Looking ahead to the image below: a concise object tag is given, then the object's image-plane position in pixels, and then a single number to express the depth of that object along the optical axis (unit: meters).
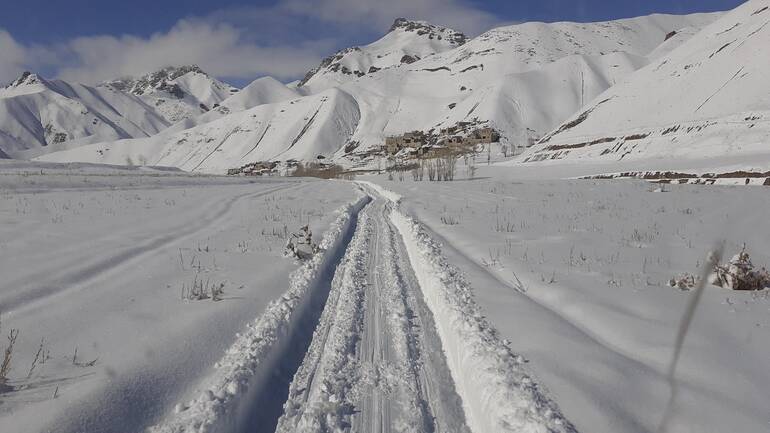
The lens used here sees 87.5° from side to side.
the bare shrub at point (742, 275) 6.07
